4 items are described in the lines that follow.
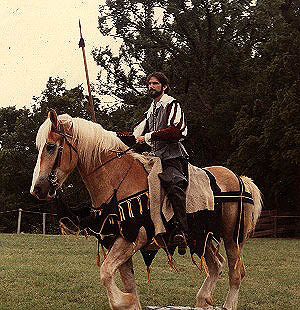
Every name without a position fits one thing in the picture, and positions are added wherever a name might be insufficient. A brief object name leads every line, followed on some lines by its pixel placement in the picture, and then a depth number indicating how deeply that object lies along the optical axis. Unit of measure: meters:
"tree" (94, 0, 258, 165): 35.69
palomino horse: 6.46
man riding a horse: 6.88
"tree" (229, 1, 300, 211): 29.58
